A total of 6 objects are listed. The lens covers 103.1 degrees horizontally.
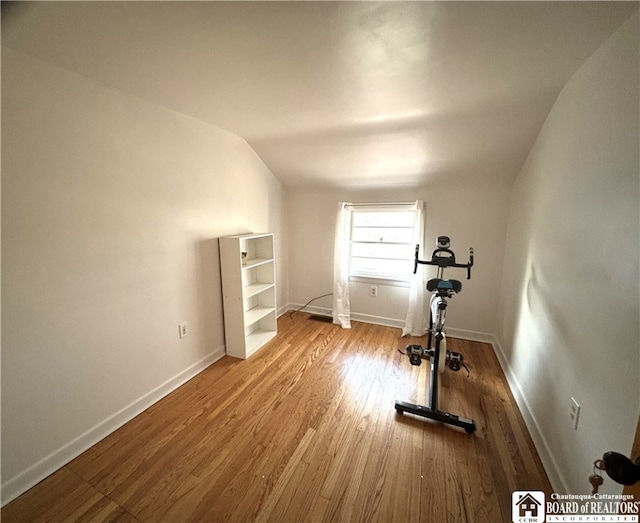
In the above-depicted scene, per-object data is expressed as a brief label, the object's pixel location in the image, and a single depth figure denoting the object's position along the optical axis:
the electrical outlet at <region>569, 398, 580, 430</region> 1.20
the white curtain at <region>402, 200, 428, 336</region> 2.89
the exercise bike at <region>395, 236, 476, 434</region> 1.72
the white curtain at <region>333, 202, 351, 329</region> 3.20
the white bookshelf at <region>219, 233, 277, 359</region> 2.38
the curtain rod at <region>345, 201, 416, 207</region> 2.98
